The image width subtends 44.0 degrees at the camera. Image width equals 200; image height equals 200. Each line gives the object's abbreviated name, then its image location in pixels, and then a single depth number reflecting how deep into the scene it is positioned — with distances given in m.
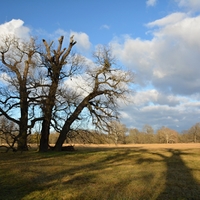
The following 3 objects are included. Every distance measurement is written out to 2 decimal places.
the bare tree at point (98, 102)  24.45
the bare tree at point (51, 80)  23.03
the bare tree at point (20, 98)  23.41
